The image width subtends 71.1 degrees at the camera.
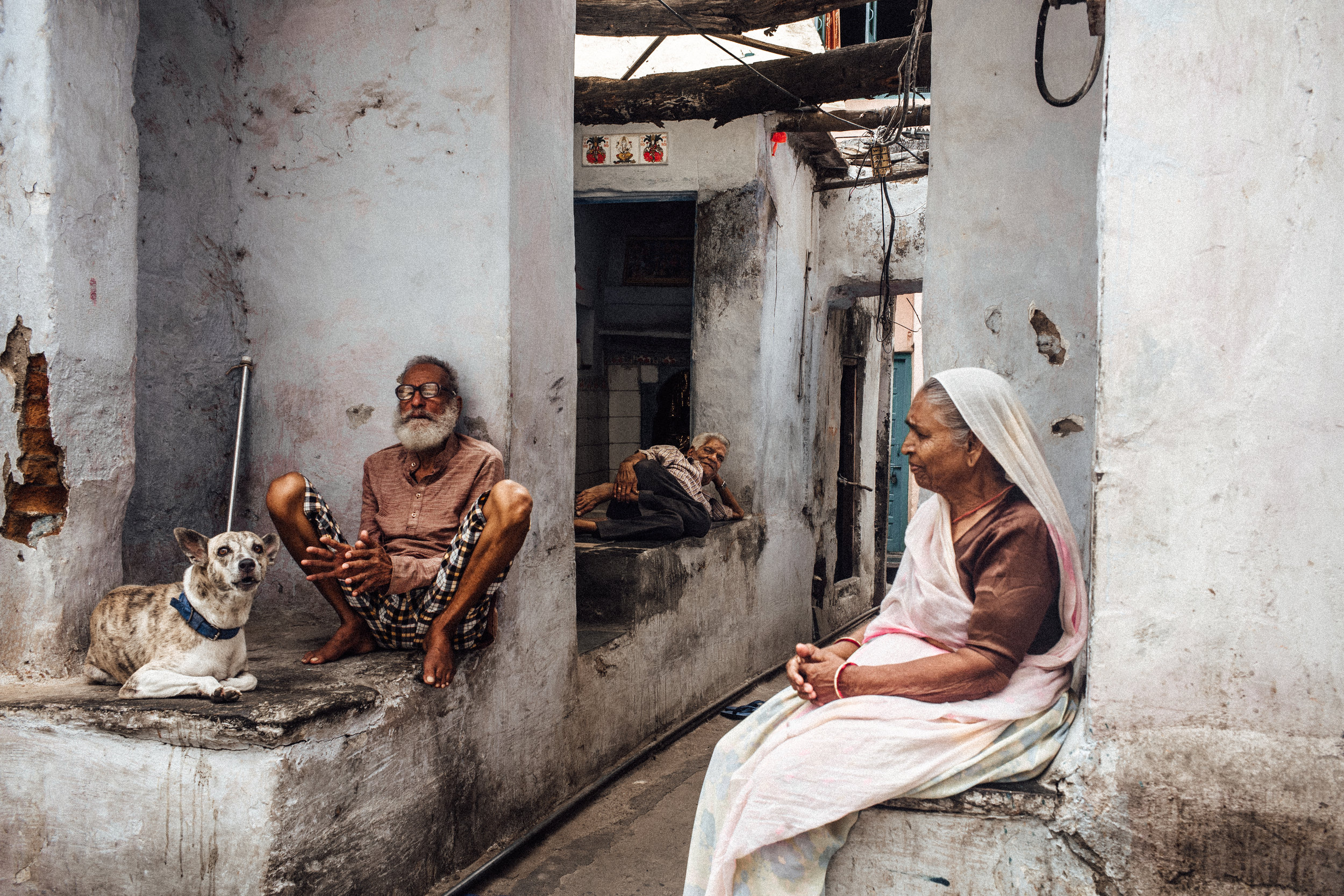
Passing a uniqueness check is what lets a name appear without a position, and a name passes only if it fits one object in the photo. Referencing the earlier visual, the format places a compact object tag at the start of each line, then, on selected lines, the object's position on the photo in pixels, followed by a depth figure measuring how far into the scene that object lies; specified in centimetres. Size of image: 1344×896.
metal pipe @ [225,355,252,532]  380
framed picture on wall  885
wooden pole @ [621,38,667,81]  643
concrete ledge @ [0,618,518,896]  250
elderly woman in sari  213
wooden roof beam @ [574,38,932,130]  567
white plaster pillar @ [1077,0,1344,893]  205
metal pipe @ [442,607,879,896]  330
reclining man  557
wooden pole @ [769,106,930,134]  675
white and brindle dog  263
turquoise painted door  1292
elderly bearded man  308
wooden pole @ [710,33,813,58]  642
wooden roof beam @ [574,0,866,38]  538
